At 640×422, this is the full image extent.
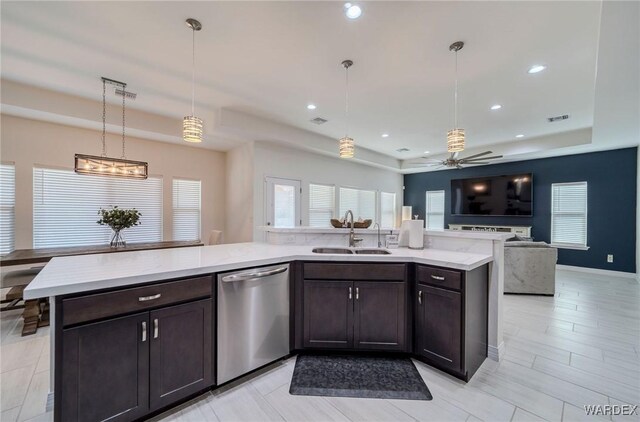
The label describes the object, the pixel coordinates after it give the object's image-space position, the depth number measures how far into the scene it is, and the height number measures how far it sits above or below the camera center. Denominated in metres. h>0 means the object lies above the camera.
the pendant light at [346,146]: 3.24 +0.79
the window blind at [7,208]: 3.89 -0.01
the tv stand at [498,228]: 6.58 -0.45
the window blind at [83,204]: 4.22 +0.06
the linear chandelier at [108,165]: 3.33 +0.57
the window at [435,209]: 8.48 +0.05
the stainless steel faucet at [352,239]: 2.89 -0.32
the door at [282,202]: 5.44 +0.17
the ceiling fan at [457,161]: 4.93 +0.93
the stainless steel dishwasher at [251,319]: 1.95 -0.87
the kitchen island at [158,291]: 1.40 -0.53
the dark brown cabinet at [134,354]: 1.40 -0.87
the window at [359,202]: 7.11 +0.23
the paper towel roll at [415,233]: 2.74 -0.23
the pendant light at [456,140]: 2.99 +0.80
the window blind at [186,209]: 5.62 -0.01
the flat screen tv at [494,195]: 6.70 +0.43
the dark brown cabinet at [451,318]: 2.04 -0.88
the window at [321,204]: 6.33 +0.14
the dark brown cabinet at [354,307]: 2.34 -0.86
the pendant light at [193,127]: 2.73 +0.84
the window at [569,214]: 5.98 -0.05
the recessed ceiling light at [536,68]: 3.01 +1.65
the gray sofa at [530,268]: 4.18 -0.90
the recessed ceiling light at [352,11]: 2.14 +1.64
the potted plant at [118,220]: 4.13 -0.19
